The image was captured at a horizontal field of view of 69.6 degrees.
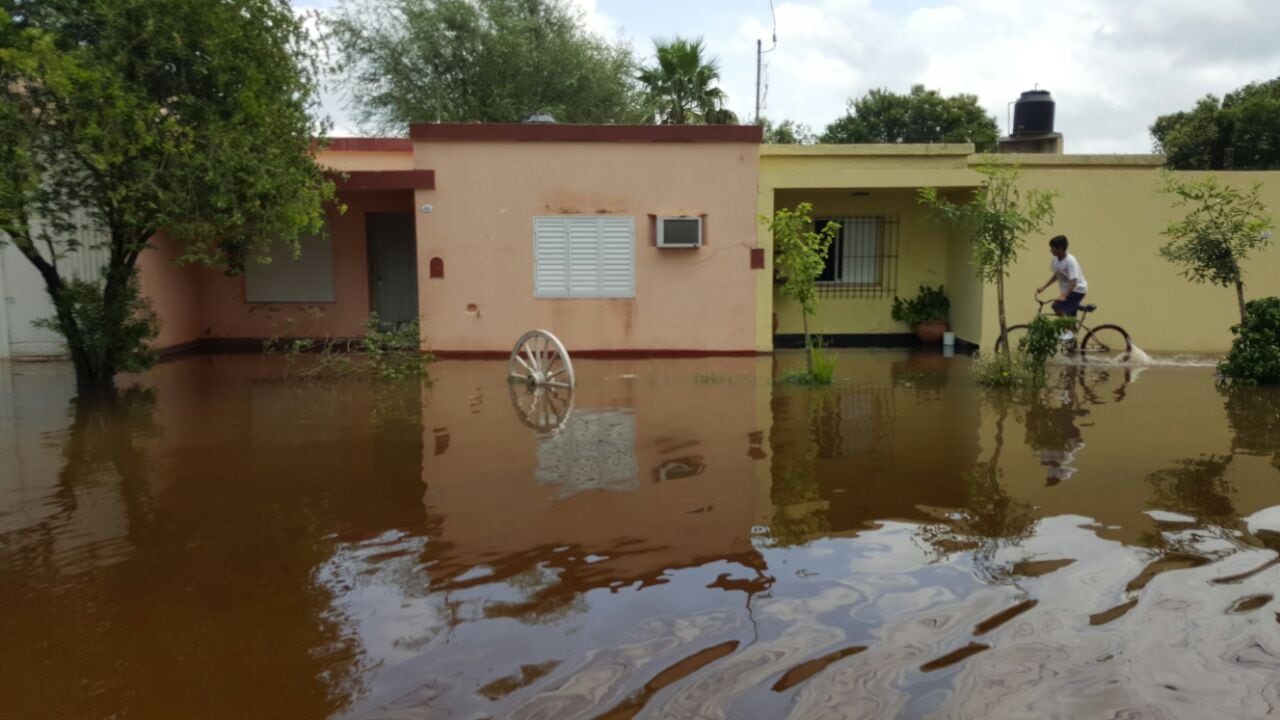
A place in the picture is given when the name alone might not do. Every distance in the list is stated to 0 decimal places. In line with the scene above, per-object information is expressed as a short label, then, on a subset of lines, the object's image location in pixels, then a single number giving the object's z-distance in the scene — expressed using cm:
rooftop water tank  1612
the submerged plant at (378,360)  1090
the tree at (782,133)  3027
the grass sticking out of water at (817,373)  1013
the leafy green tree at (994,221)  970
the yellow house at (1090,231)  1286
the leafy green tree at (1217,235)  1019
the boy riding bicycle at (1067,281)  1103
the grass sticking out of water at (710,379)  1048
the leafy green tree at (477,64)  2206
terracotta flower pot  1416
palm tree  2139
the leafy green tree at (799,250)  989
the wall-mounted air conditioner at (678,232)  1257
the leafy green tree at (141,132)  794
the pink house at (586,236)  1259
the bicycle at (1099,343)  1175
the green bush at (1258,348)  963
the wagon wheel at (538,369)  979
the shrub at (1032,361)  954
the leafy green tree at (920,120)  3591
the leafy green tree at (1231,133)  2595
